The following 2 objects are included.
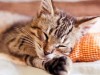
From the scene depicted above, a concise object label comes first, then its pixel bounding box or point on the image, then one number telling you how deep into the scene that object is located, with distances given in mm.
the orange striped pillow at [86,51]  361
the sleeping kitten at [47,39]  320
